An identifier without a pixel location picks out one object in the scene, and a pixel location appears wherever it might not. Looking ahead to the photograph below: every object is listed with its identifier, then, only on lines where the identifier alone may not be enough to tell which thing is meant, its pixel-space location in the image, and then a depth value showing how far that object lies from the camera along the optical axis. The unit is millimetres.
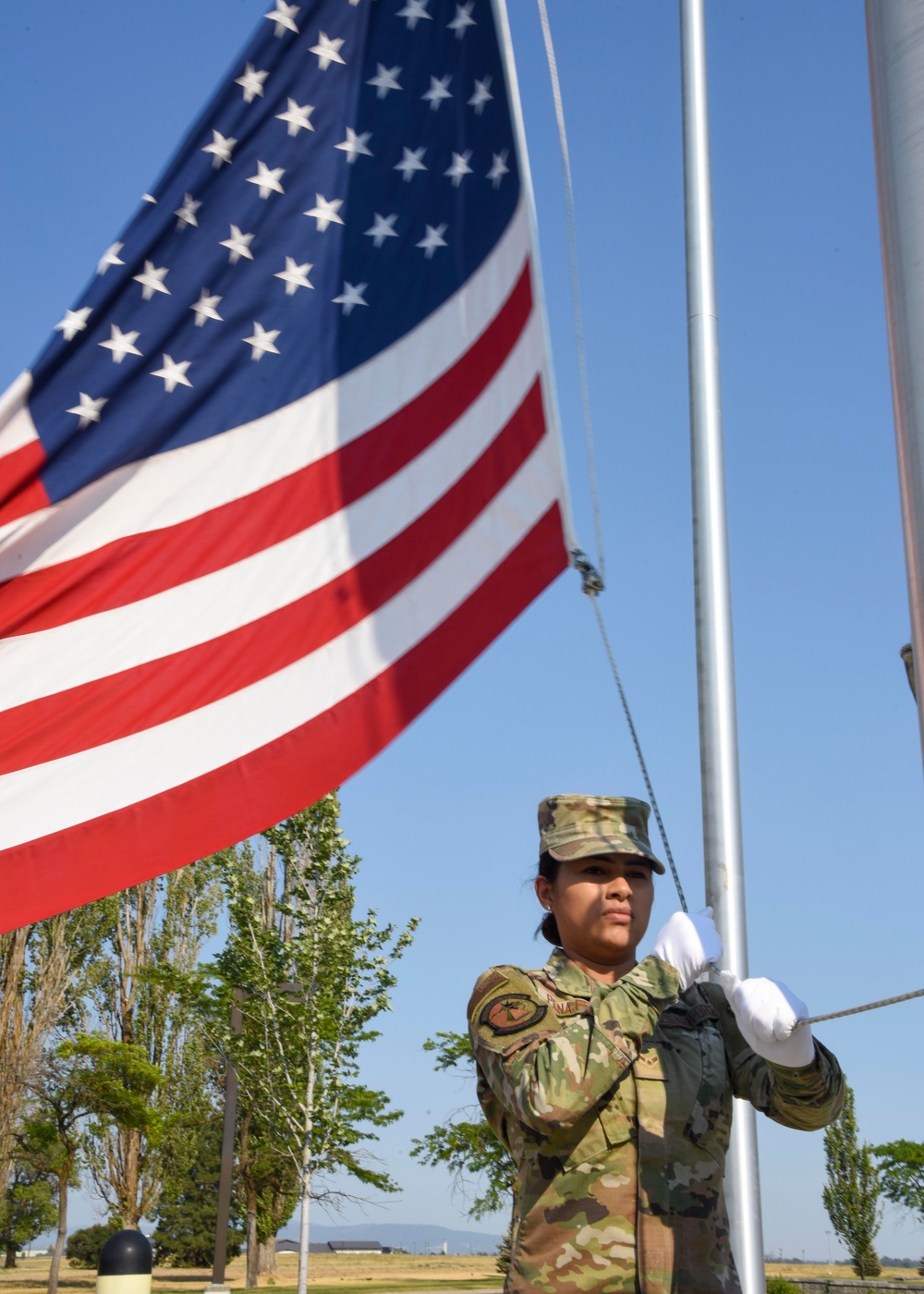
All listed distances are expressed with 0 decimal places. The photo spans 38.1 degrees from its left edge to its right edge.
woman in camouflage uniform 2104
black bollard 5863
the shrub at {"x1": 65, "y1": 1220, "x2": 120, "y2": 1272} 37406
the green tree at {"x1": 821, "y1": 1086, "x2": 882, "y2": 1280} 23547
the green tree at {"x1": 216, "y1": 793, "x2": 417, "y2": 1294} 19547
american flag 4176
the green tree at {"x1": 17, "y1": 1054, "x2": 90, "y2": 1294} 24719
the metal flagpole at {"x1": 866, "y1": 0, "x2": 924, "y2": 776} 1975
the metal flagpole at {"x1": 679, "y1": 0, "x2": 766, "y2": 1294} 3240
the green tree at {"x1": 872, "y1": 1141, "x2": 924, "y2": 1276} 25062
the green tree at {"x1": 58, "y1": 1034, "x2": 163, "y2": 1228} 25484
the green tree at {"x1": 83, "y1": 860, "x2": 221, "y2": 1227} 29859
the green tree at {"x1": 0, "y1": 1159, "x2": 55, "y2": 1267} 32438
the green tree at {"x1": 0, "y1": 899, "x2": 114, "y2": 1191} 27344
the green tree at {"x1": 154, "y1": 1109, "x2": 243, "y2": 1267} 37938
